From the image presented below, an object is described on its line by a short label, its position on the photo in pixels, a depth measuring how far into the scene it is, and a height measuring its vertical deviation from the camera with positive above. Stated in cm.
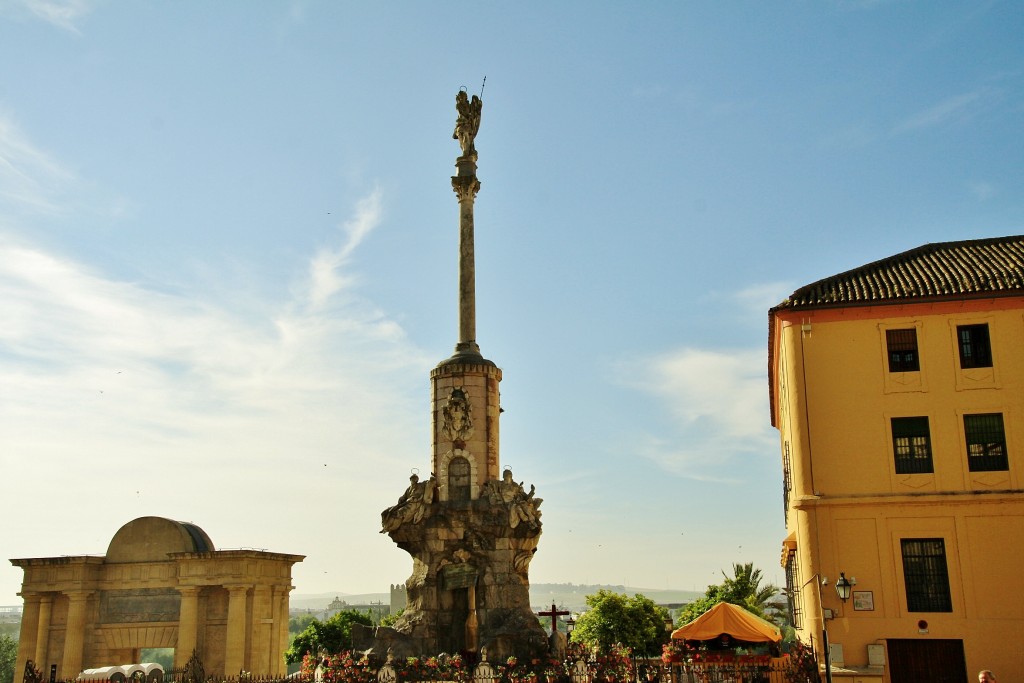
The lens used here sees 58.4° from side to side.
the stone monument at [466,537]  3244 +164
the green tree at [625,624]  6550 -292
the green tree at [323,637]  6981 -401
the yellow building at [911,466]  2578 +330
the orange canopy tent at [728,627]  2355 -113
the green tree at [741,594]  6450 -86
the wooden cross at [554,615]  3128 -108
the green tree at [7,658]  9706 -783
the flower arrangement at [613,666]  2738 -247
